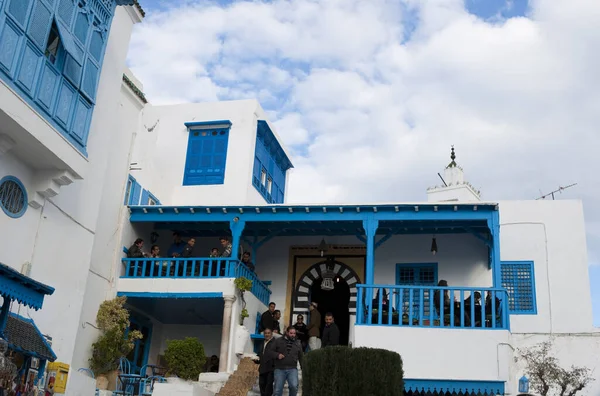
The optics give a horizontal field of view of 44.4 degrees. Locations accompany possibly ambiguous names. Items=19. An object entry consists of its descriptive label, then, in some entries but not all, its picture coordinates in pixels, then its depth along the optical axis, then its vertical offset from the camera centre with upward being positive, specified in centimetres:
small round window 1191 +370
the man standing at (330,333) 1477 +232
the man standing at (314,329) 1580 +258
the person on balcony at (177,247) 1806 +461
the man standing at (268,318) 1661 +282
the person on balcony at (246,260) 1788 +433
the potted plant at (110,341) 1555 +203
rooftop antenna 2105 +752
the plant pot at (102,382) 1531 +114
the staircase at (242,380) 1393 +129
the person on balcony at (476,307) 1519 +313
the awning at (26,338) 1088 +140
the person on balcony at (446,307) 1498 +311
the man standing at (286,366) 1243 +137
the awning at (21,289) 930 +183
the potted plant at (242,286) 1662 +348
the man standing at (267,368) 1274 +137
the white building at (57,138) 1136 +467
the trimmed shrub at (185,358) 1502 +168
